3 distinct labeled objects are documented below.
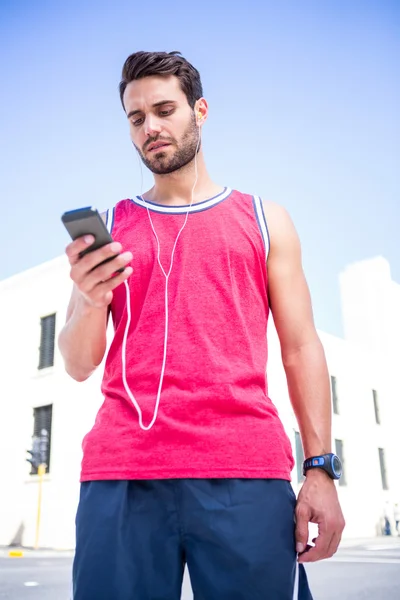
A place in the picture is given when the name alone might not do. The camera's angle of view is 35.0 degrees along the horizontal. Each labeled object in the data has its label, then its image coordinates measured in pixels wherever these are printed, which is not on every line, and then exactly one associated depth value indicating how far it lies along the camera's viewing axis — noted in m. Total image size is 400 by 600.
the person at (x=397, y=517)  23.27
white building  15.95
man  1.48
